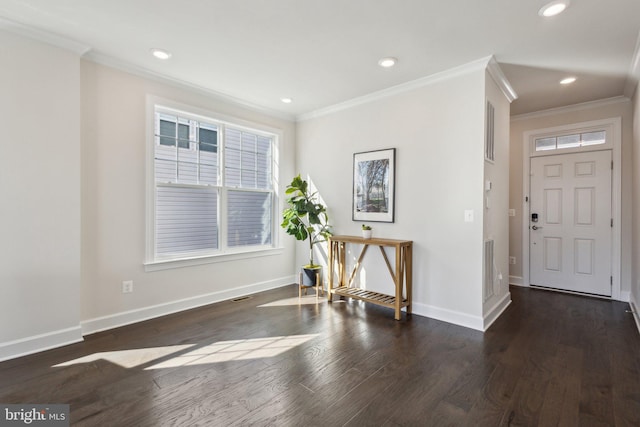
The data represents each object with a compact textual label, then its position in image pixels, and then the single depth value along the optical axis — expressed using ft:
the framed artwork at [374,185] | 11.91
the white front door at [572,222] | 13.15
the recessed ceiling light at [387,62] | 9.51
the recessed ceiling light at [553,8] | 6.73
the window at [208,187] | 11.18
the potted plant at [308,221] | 13.52
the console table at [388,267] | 10.69
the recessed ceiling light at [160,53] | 9.08
